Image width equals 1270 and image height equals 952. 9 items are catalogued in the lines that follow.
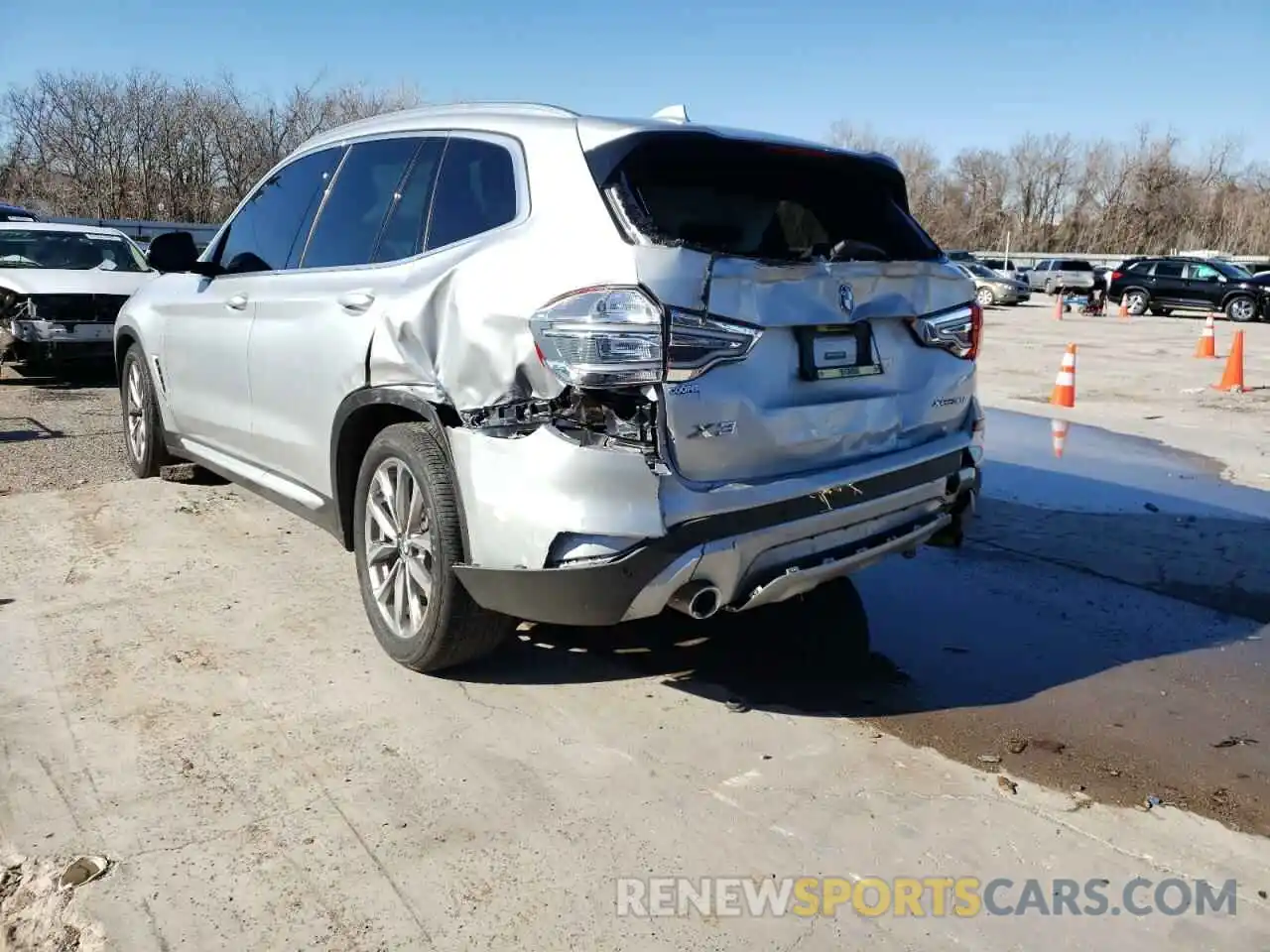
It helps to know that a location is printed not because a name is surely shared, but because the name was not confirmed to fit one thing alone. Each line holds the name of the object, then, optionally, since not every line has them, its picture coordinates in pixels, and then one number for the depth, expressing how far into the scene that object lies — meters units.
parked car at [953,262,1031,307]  35.38
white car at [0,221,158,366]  9.91
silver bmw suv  2.98
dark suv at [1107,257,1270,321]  29.95
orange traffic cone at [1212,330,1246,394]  12.57
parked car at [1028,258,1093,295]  42.16
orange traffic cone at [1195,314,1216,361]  17.34
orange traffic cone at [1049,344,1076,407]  11.23
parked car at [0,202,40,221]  19.15
